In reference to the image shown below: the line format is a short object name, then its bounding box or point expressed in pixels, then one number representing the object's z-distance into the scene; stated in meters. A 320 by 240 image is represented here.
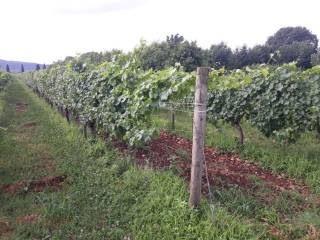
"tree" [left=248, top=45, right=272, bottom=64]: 36.97
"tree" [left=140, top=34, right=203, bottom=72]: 17.06
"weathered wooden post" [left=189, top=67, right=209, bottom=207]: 4.06
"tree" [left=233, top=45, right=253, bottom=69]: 36.09
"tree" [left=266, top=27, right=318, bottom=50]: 55.06
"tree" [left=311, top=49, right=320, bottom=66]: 30.24
